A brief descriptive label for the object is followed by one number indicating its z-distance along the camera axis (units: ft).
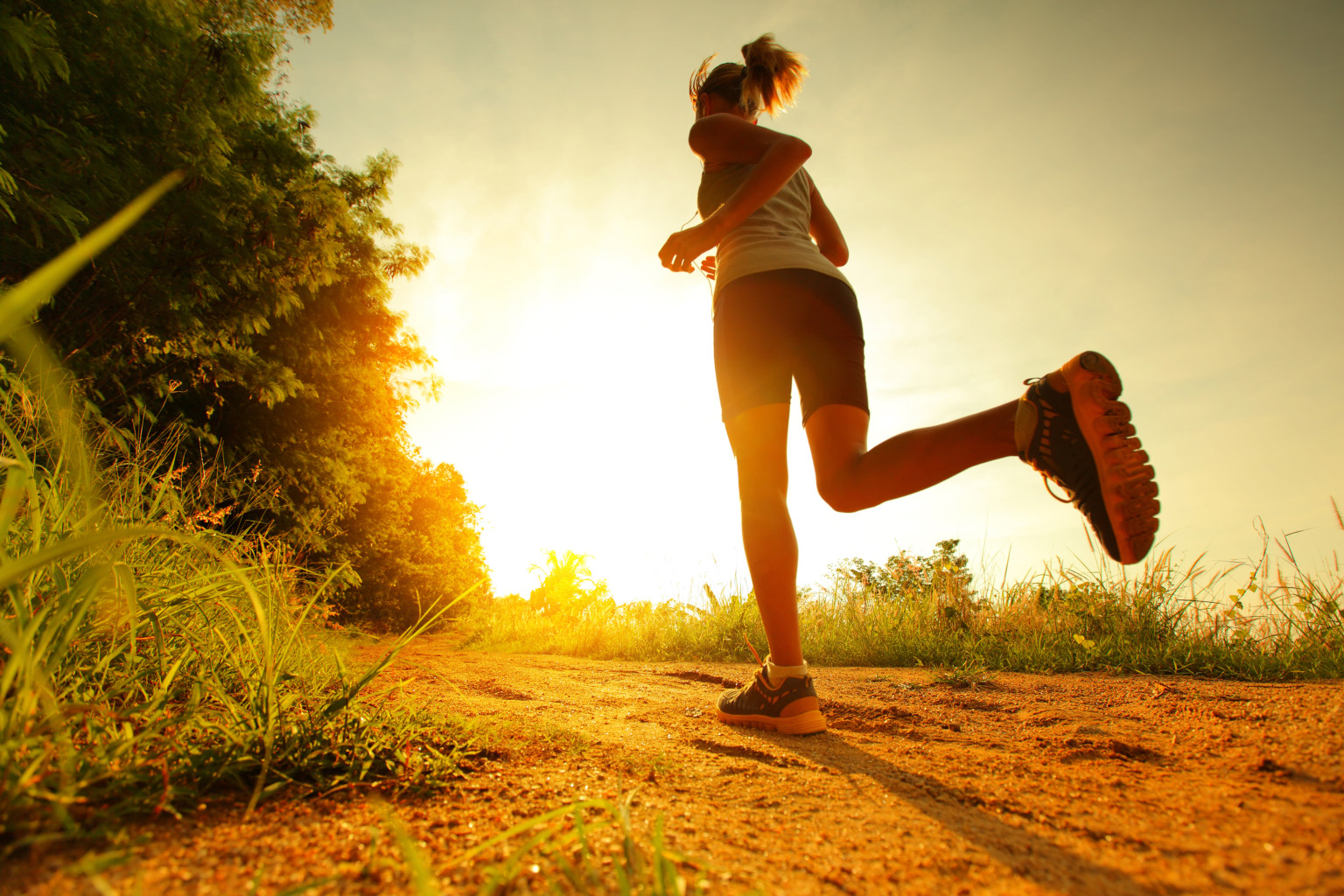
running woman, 4.07
